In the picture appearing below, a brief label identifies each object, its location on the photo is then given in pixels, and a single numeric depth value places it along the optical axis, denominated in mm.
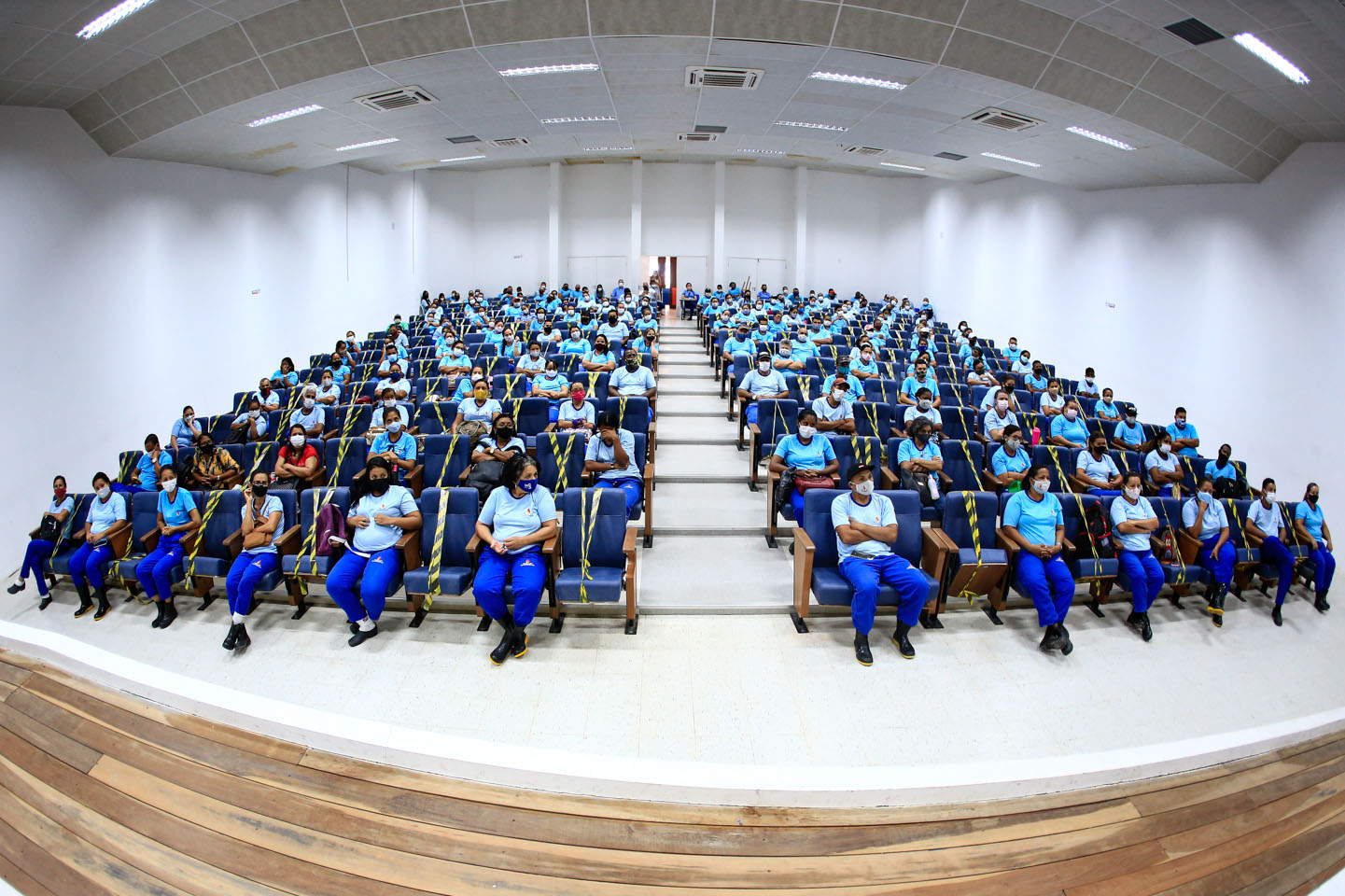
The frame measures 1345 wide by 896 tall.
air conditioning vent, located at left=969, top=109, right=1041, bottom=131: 8047
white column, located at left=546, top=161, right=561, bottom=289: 17234
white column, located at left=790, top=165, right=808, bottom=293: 17531
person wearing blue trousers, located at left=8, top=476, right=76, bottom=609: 4445
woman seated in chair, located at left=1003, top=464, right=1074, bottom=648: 3654
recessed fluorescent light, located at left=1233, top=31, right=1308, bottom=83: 5238
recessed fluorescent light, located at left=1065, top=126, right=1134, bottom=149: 8023
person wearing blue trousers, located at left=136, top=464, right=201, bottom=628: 3969
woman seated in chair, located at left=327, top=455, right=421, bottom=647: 3574
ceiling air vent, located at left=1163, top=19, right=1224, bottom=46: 5271
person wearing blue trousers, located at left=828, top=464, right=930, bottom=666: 3455
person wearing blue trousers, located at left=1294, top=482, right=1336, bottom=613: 4566
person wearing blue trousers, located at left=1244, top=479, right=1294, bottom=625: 4316
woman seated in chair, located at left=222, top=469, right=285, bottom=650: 3654
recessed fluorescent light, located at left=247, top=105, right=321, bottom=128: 7566
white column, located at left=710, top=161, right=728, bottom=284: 17328
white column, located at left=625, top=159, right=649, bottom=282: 17264
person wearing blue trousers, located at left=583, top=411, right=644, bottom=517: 4598
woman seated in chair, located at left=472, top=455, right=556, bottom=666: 3445
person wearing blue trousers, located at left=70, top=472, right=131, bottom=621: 4213
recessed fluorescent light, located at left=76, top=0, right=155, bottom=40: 4910
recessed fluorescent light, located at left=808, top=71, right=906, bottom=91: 7578
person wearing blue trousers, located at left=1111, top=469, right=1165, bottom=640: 3906
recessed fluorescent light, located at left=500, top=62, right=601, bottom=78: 7375
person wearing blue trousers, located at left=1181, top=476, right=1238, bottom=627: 4203
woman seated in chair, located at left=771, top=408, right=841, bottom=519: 4684
